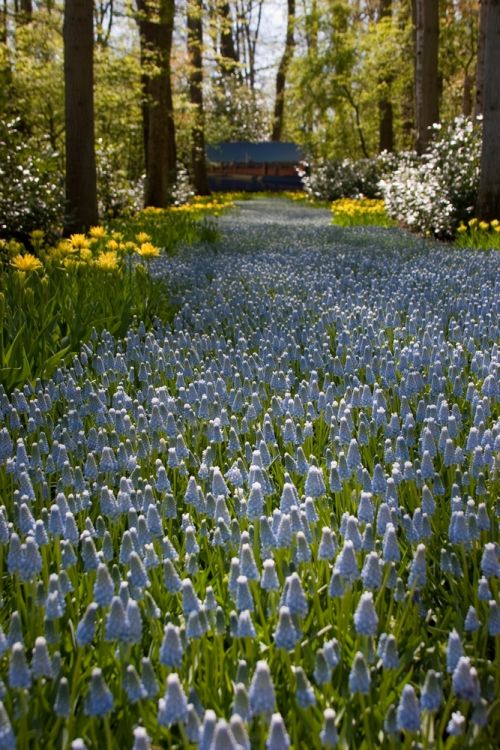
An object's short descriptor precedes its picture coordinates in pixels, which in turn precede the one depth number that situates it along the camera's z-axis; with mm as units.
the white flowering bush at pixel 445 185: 9844
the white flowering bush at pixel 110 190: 13266
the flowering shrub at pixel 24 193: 8219
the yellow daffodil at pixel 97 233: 6602
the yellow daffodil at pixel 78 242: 5687
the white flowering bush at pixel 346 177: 20719
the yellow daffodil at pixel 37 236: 5828
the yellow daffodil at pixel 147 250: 5773
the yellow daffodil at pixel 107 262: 5375
